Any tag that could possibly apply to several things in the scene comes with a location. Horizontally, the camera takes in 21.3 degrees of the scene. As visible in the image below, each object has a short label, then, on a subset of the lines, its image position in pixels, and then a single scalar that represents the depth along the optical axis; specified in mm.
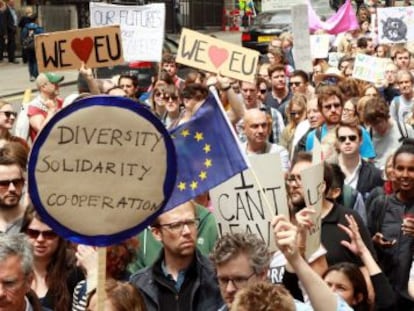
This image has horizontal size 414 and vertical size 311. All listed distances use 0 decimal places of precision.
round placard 4137
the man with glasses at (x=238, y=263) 4625
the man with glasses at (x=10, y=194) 6288
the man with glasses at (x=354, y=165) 7645
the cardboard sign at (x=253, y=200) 5762
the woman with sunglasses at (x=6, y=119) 8977
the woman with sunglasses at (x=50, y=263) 5457
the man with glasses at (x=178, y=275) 5250
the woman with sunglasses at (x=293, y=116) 9930
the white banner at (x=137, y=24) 12453
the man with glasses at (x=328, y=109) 9047
